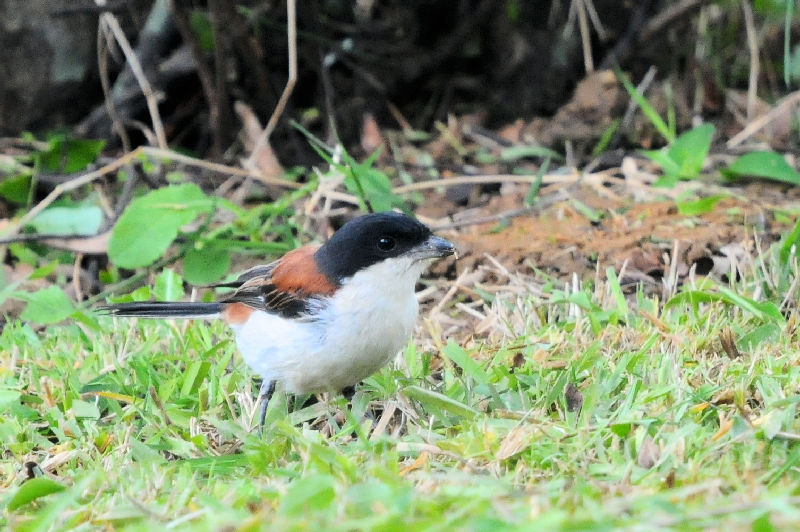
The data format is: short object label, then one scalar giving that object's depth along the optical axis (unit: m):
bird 7.63
